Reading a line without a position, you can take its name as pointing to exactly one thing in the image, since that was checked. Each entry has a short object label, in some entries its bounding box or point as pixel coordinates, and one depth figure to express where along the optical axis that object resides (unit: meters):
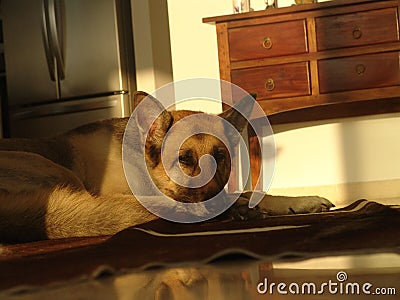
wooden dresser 4.41
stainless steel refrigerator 5.02
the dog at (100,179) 2.19
